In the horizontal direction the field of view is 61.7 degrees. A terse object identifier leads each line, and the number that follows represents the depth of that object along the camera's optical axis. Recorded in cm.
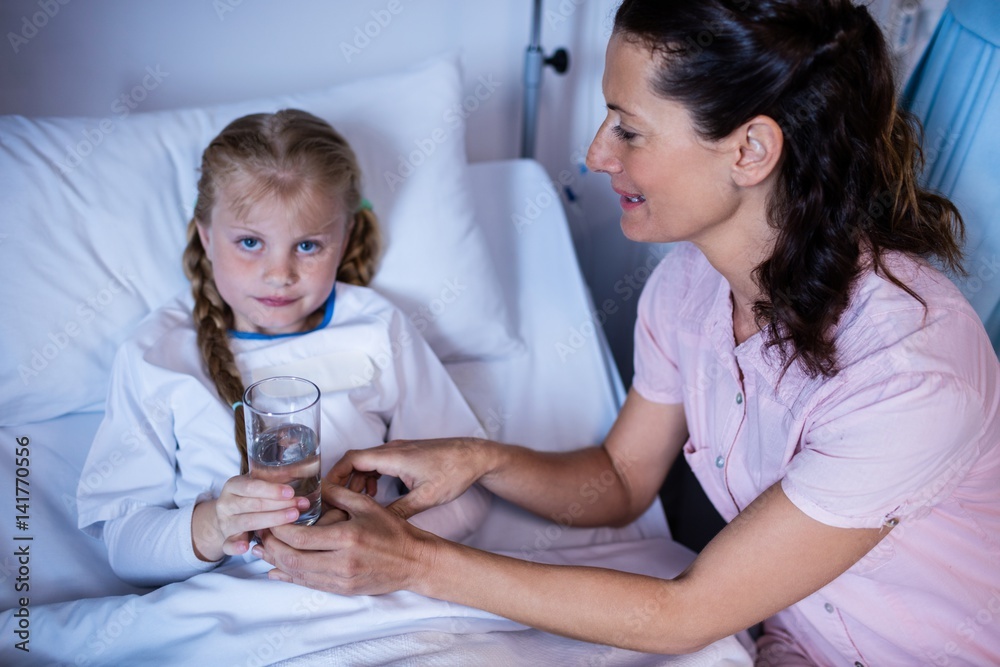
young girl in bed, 131
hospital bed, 117
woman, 104
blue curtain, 139
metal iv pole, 200
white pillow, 146
